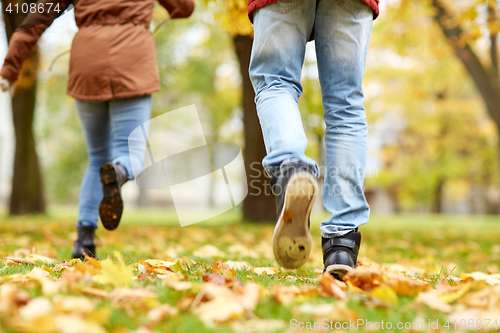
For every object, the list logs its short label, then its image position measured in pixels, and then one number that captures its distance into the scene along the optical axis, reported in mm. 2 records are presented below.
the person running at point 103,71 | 4988
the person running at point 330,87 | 3482
